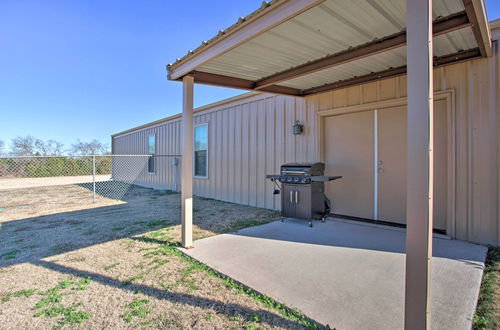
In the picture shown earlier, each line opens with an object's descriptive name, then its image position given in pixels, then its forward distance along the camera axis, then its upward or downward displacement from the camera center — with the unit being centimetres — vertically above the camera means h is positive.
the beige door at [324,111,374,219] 447 +2
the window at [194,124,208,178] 805 +39
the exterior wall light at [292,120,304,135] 521 +70
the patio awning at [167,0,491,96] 222 +134
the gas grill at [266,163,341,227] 422 -49
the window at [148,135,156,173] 1131 +60
